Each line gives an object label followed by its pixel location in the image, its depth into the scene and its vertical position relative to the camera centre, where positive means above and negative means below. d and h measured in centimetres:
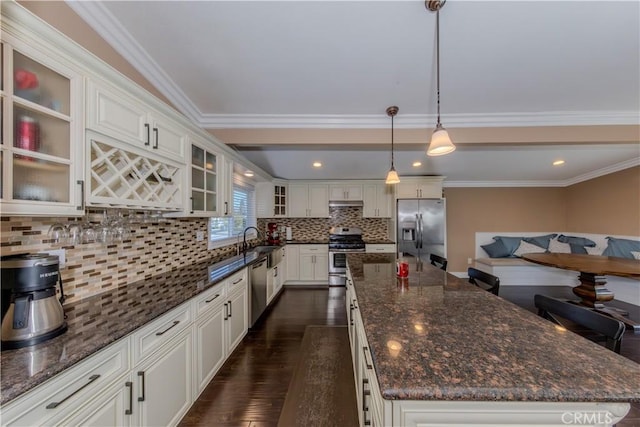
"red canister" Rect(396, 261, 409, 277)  182 -41
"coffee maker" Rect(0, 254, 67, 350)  92 -34
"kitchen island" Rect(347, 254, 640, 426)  67 -49
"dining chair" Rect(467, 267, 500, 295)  171 -49
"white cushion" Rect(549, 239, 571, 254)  468 -62
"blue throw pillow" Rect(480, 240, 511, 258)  489 -72
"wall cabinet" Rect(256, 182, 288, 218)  482 +32
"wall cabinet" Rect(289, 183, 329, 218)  502 +32
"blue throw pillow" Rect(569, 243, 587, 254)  449 -64
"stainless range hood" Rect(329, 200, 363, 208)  496 +25
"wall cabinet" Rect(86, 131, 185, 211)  127 +24
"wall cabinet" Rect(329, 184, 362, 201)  500 +49
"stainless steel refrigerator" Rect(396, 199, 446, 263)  459 -23
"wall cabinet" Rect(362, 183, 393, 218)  498 +30
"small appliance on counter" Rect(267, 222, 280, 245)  477 -40
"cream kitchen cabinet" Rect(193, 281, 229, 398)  174 -96
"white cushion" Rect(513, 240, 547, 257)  479 -68
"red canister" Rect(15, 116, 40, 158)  98 +34
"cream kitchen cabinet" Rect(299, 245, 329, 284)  480 -99
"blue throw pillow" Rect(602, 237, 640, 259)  380 -52
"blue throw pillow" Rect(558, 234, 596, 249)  451 -49
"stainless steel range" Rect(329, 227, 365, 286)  470 -85
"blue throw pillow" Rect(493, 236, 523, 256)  491 -55
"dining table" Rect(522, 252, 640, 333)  290 -67
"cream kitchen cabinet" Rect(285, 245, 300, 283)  480 -97
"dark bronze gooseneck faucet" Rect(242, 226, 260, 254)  371 -51
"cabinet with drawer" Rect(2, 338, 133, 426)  75 -66
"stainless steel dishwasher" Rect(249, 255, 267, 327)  290 -95
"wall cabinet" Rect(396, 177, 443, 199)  467 +53
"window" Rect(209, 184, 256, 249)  320 -11
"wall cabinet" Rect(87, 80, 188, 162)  124 +57
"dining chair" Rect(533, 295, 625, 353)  104 -51
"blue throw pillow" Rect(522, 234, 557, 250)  491 -51
